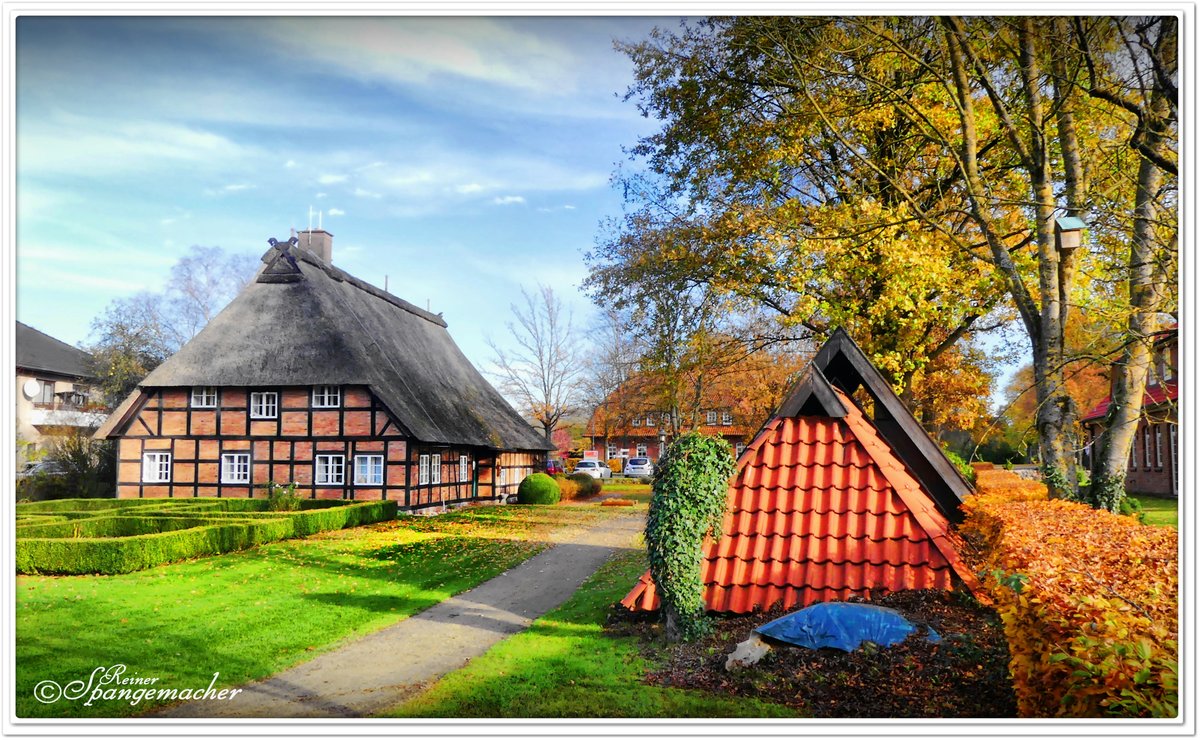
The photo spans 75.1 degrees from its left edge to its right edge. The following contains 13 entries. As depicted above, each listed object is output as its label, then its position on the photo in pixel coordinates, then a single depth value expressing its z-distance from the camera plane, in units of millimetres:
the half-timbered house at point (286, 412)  23531
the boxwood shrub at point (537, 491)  29703
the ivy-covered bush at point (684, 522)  7074
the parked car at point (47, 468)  25273
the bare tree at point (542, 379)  38500
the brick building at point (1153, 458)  23781
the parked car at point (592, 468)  46125
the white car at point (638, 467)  48678
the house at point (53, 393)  26234
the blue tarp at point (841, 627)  5711
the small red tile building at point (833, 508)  7094
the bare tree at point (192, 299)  33969
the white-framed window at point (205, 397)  24258
